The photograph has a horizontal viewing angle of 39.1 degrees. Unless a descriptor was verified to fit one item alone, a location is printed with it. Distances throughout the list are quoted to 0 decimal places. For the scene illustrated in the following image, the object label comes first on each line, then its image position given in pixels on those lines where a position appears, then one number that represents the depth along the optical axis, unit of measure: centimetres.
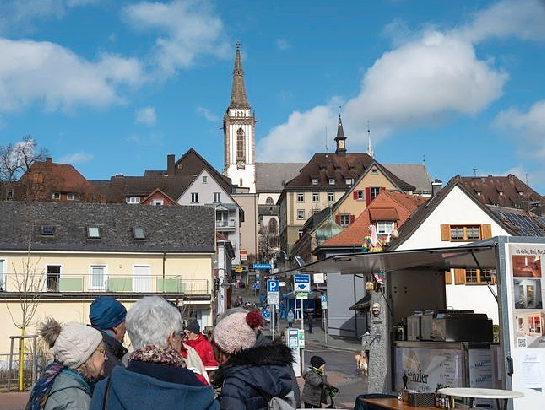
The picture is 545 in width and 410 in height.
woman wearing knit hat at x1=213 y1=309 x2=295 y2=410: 514
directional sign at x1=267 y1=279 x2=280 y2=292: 2649
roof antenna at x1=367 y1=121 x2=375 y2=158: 19000
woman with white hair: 367
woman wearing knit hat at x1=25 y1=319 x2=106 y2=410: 462
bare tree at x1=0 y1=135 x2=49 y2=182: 7225
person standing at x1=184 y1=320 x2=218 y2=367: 972
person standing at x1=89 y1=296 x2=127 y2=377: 597
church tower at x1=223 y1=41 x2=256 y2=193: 15712
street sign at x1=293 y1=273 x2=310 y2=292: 2419
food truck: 854
